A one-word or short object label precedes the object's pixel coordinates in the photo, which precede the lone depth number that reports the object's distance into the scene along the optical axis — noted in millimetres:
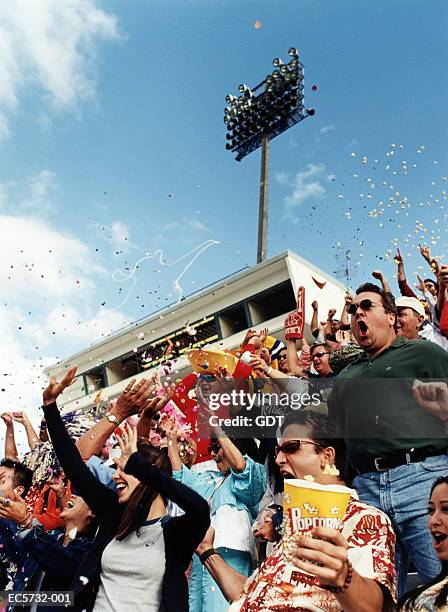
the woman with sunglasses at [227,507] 3482
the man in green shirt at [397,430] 2627
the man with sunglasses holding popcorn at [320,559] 1463
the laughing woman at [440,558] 2055
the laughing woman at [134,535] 2592
